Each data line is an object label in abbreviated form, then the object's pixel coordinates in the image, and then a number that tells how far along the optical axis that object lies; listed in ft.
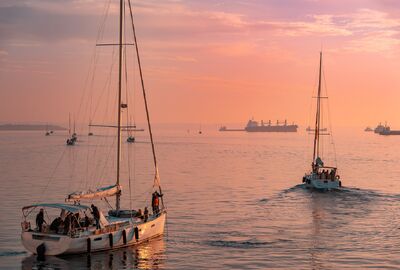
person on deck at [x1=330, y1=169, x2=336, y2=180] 269.44
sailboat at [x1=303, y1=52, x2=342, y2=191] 267.18
